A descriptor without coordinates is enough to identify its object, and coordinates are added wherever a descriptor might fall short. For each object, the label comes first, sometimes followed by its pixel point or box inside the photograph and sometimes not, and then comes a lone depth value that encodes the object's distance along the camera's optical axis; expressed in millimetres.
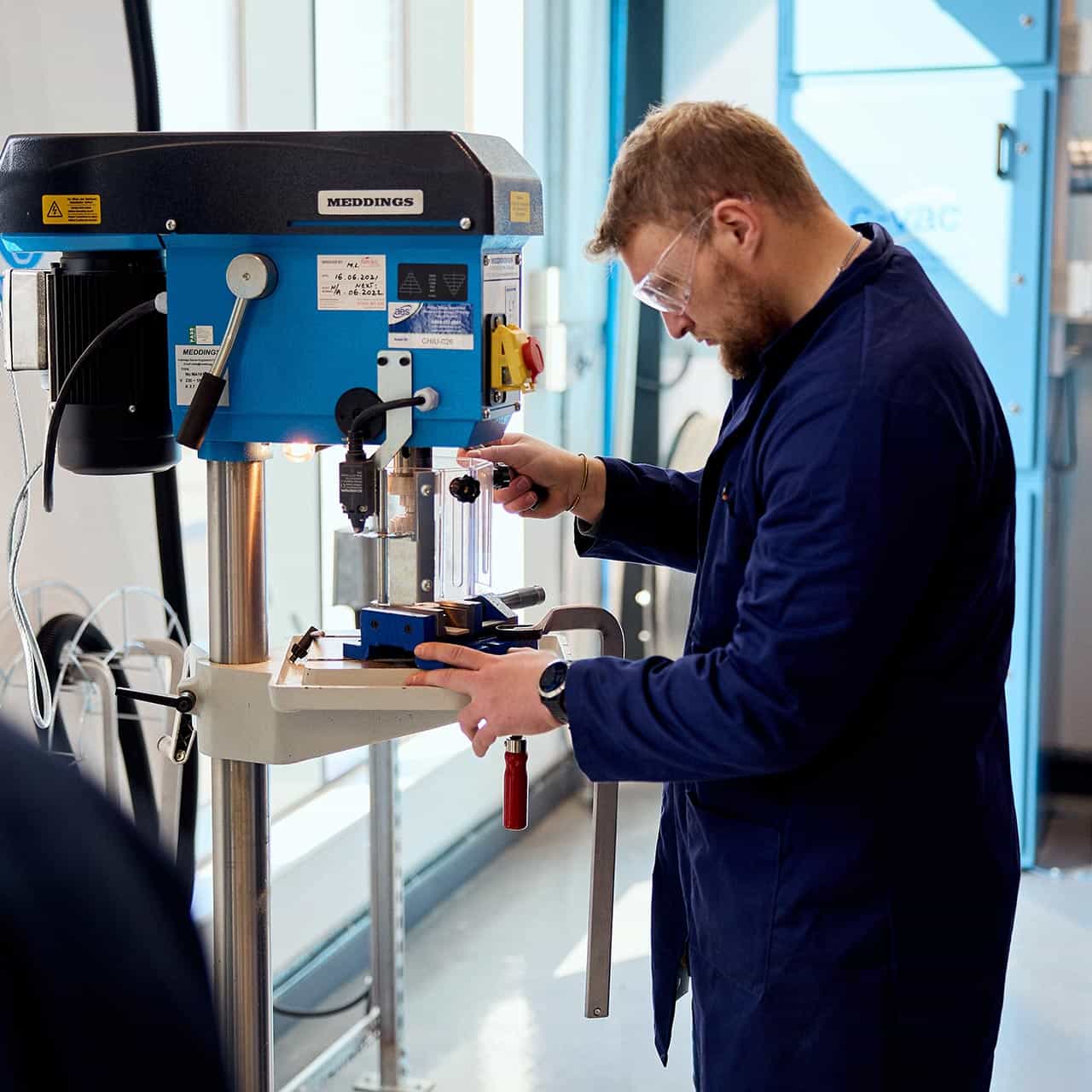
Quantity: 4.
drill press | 2484
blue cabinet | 4711
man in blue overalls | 2429
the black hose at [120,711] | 3126
